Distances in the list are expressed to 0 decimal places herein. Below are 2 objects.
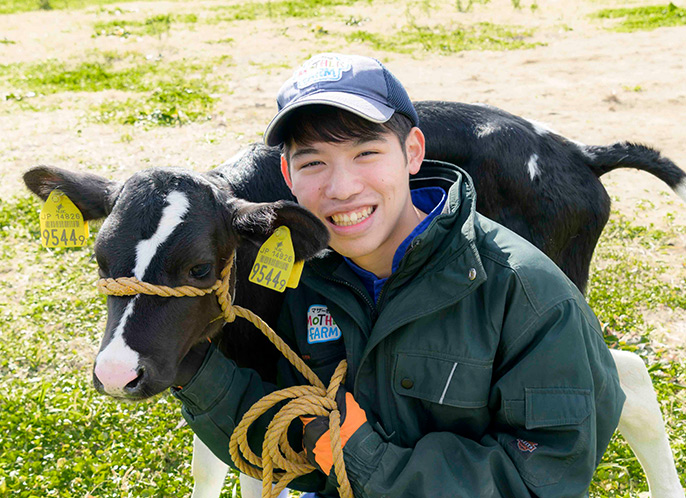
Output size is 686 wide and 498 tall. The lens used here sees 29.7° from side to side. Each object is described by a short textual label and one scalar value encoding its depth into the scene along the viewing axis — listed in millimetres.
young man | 1350
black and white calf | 1436
